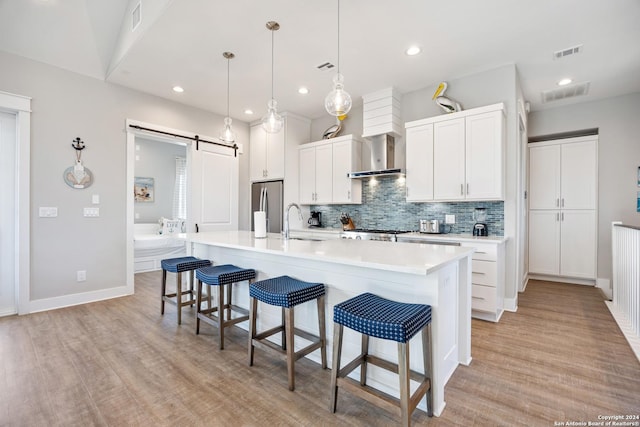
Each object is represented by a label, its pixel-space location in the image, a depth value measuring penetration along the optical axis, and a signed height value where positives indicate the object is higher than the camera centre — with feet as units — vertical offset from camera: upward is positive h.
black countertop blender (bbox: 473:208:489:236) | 11.64 -0.33
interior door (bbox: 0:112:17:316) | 10.87 +0.06
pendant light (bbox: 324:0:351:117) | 7.81 +3.12
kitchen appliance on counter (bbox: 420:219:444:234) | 12.73 -0.50
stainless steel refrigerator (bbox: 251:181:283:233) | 17.24 +0.74
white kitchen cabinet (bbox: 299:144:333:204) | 16.17 +2.32
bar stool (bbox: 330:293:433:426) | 4.63 -1.92
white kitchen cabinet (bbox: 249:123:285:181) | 17.04 +3.63
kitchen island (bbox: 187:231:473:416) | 5.45 -1.49
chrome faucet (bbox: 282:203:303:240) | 9.11 -0.52
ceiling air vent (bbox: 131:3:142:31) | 9.99 +6.87
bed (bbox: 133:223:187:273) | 18.07 -2.35
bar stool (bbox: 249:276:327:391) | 6.19 -2.07
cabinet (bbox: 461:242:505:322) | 9.96 -2.25
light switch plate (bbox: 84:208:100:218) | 12.30 +0.08
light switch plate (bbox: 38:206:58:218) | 11.26 +0.07
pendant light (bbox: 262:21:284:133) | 9.47 +3.07
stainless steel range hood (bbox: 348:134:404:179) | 14.02 +2.87
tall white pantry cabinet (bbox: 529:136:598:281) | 14.90 +0.43
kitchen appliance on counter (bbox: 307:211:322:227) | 17.46 -0.33
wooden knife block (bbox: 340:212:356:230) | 15.81 -0.41
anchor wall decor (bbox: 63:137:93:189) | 11.87 +1.68
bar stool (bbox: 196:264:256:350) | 8.09 -1.99
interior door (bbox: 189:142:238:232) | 15.70 +1.46
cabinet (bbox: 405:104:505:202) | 10.91 +2.37
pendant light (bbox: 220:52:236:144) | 11.35 +3.19
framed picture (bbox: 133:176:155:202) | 22.35 +1.96
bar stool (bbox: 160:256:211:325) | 9.85 -1.83
